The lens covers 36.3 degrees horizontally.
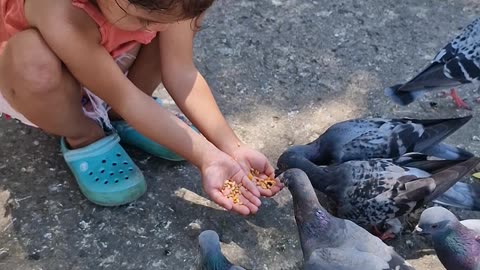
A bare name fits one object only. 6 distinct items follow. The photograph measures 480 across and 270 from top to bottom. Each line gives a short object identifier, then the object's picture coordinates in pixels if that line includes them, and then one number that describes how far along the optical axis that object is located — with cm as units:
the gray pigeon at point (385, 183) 268
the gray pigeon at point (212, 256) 235
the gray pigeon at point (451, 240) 255
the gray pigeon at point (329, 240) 235
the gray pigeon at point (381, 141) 292
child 240
